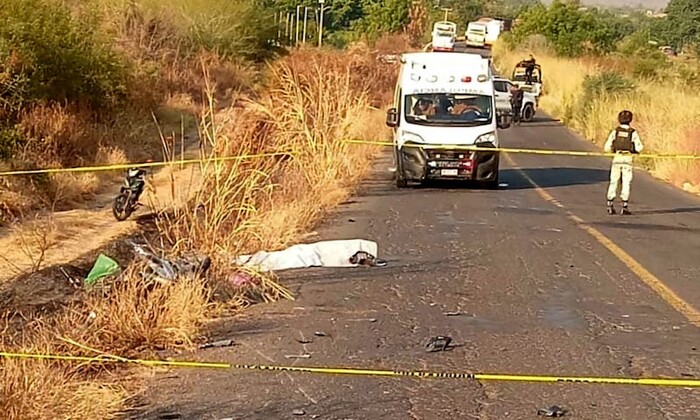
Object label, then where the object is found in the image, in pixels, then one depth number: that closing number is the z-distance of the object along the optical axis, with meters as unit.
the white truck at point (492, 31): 97.11
